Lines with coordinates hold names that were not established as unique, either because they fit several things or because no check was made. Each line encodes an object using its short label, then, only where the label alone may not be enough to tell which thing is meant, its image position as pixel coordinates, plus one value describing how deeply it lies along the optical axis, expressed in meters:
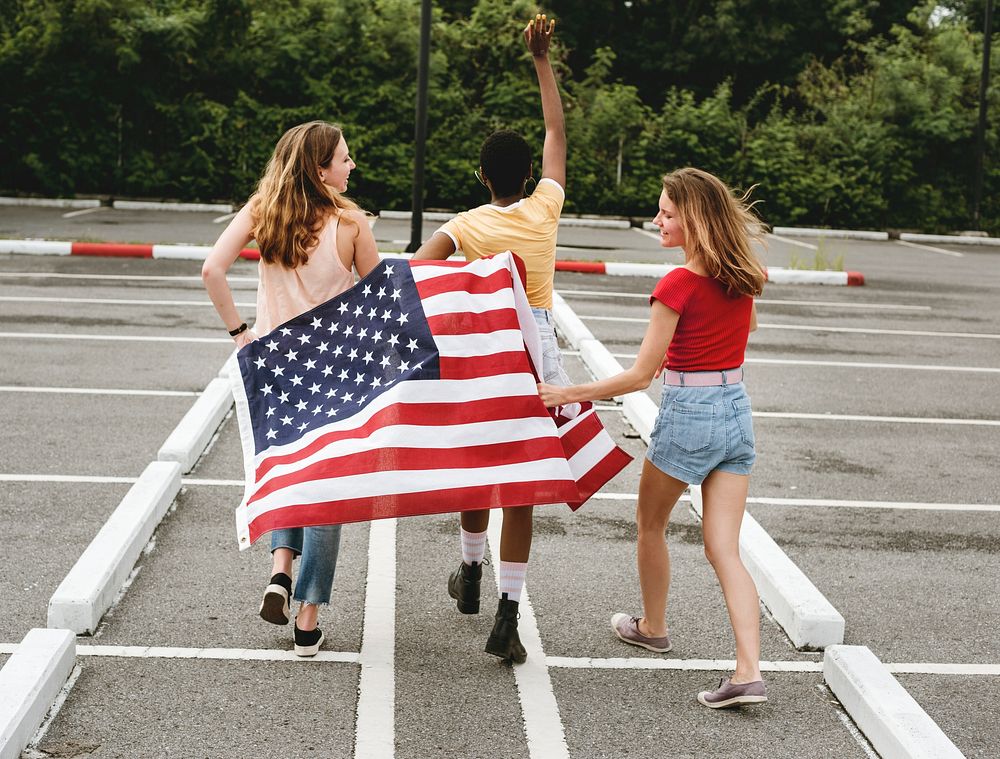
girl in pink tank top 4.41
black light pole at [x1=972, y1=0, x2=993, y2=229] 27.36
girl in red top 4.19
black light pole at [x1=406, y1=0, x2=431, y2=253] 17.64
